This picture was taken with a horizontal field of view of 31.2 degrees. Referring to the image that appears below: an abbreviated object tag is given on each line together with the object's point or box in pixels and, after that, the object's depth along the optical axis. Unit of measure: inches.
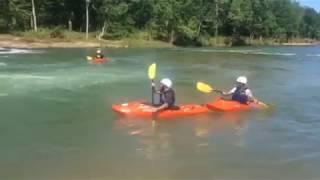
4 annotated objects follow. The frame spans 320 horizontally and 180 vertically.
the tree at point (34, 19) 2726.4
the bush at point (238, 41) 3731.3
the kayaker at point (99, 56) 1579.7
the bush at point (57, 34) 2652.6
